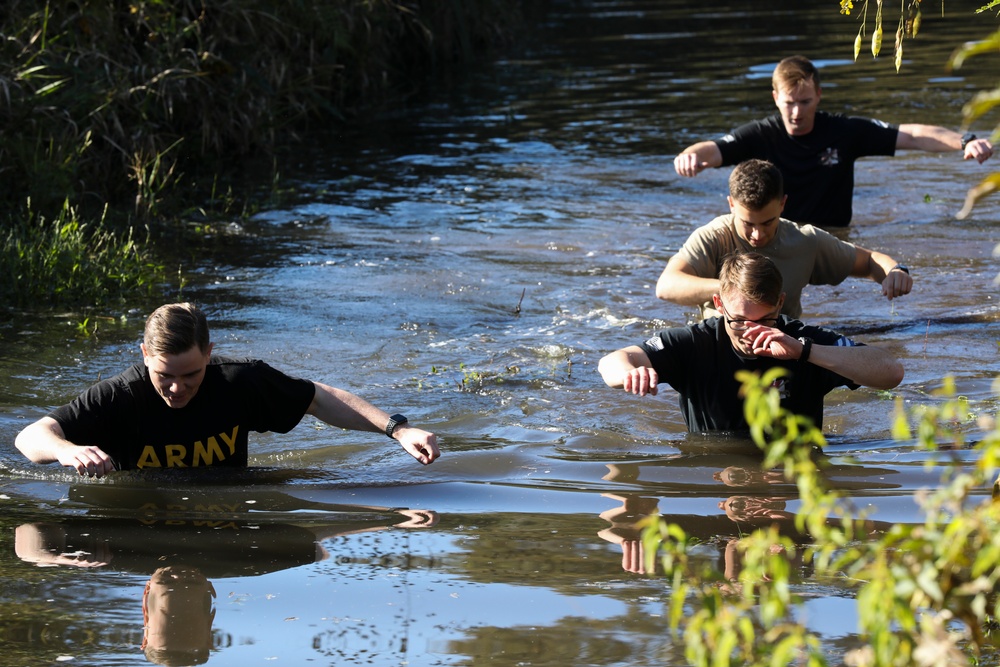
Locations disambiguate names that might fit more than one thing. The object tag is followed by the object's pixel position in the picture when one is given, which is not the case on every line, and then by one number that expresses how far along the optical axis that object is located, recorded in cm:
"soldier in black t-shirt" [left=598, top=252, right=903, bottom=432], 1123
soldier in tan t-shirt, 1373
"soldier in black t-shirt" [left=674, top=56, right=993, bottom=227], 1842
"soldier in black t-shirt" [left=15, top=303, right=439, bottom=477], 1091
